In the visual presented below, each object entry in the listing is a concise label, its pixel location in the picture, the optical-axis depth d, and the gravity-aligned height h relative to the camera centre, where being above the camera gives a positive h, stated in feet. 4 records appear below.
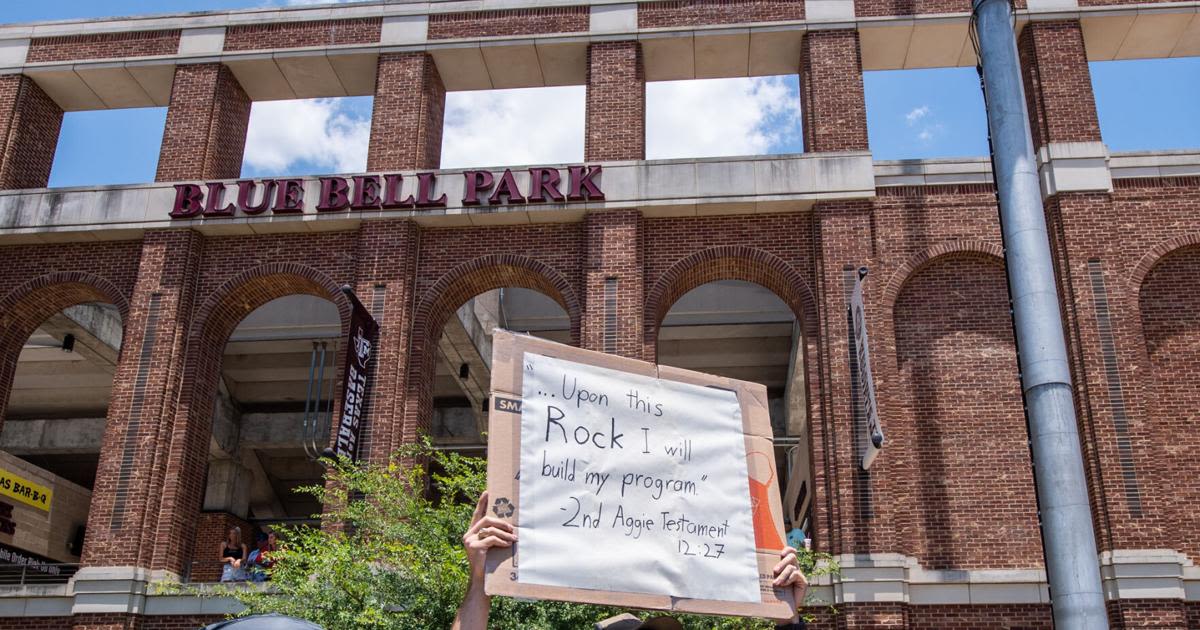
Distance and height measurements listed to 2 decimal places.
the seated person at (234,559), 63.26 +11.34
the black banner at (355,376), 61.16 +20.28
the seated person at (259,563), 61.79 +11.18
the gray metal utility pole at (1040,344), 28.02 +10.82
